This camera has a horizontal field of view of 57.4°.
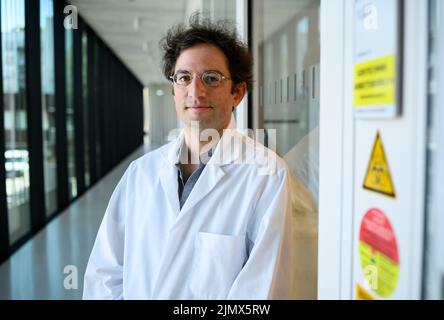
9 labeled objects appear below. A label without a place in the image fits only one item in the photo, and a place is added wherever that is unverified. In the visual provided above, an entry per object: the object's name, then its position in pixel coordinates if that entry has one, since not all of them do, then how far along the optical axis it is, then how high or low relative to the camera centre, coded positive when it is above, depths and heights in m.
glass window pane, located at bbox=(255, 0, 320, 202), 1.11 +0.18
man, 0.98 -0.18
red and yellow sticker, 0.65 -0.20
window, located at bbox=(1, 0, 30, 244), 3.28 +0.16
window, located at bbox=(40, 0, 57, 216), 4.26 +0.10
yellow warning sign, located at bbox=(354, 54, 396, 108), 0.62 +0.09
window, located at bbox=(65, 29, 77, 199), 4.61 +0.05
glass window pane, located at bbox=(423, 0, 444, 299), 0.57 -0.04
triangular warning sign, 0.65 -0.06
